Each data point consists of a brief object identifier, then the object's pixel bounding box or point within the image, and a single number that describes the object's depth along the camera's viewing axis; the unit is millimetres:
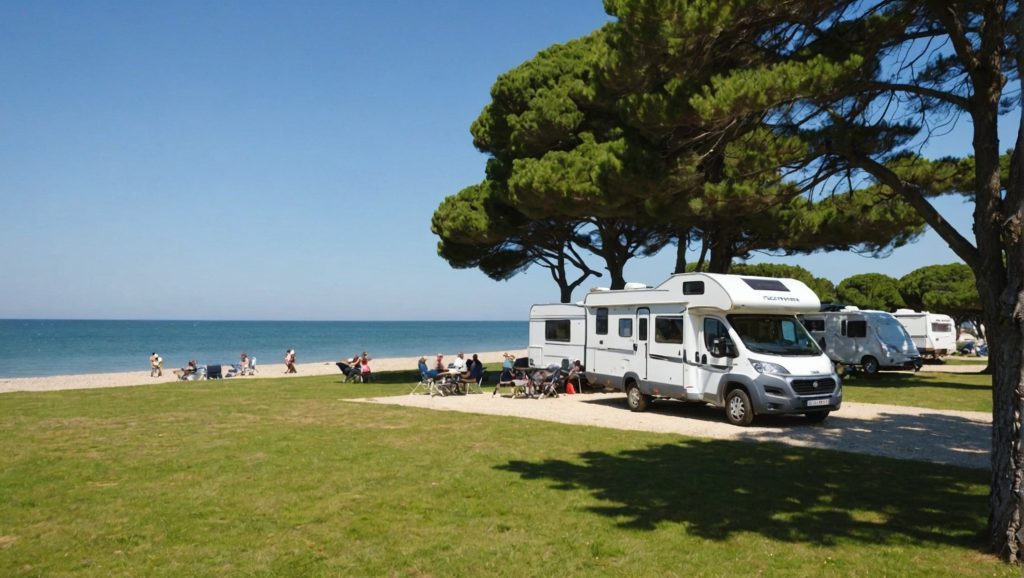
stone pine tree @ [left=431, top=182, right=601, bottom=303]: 23266
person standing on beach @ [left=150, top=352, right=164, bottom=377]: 31562
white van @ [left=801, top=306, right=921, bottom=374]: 24547
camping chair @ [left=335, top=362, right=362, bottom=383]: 22866
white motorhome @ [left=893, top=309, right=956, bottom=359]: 29750
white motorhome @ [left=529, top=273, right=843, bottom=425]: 12133
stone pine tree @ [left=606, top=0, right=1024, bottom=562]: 5145
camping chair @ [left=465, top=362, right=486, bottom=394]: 19698
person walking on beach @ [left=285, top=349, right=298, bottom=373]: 31875
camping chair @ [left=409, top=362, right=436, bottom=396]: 18220
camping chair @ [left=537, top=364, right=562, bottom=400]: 17297
